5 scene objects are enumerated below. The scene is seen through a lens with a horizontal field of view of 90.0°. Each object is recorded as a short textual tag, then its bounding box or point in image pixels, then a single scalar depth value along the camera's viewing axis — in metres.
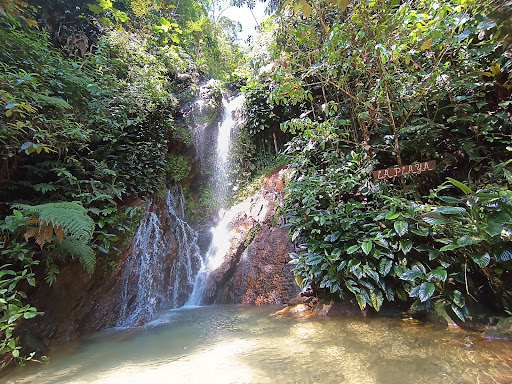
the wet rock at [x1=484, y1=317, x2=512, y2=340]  2.26
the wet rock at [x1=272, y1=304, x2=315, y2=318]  3.70
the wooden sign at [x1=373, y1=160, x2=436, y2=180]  3.24
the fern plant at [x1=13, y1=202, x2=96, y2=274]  2.79
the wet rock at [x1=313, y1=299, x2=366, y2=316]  3.35
